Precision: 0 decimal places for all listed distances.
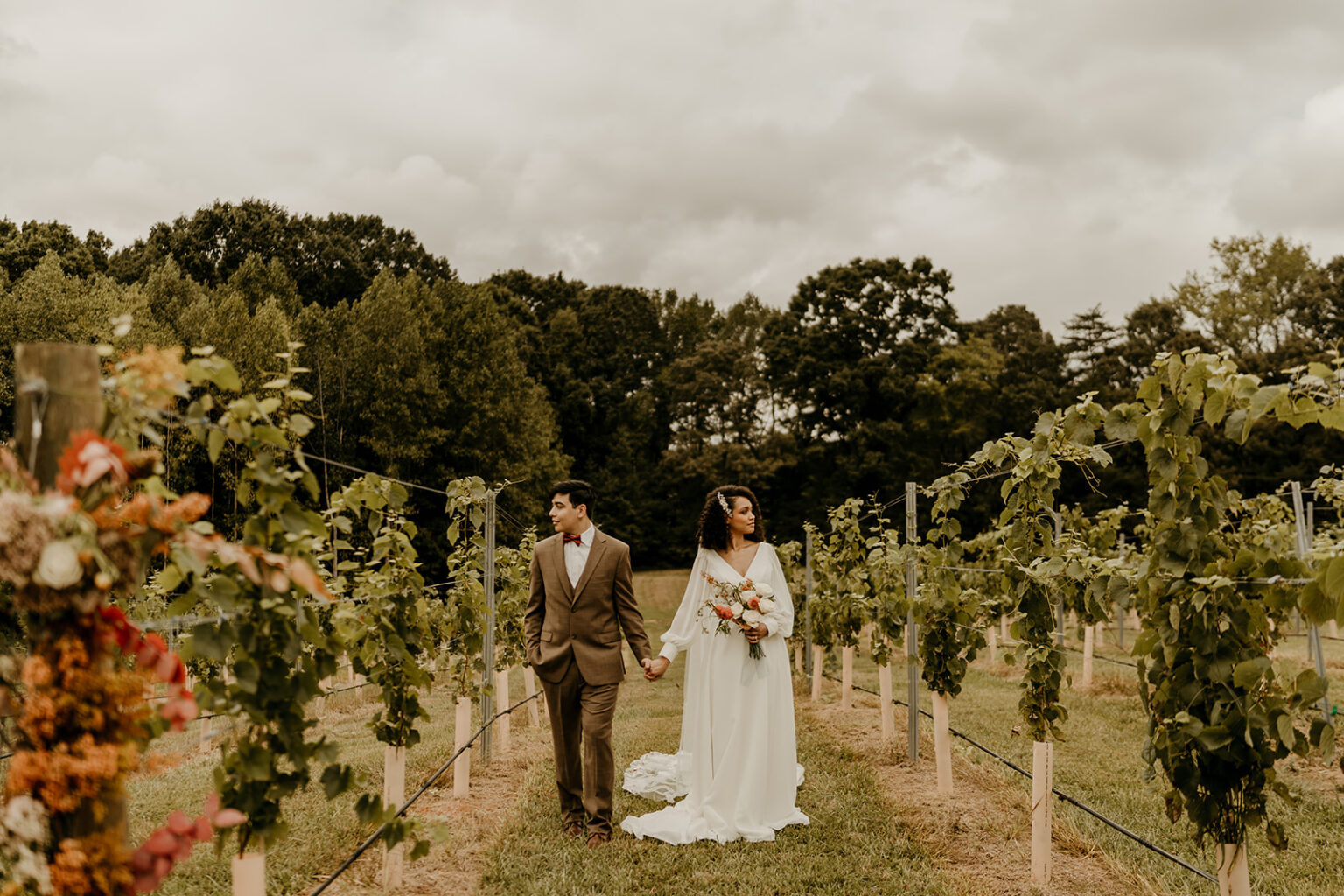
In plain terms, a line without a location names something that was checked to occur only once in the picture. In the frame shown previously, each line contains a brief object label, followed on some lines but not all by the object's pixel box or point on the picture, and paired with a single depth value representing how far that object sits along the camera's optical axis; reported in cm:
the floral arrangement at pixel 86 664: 185
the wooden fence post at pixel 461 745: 654
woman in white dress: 573
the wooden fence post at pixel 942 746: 647
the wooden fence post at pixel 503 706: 852
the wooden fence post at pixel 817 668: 1163
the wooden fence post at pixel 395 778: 504
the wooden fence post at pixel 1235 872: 342
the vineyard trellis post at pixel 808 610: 1191
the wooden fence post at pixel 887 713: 824
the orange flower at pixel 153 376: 203
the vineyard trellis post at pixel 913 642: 720
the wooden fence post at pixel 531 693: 1022
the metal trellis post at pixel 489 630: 728
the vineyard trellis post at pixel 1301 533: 740
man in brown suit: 547
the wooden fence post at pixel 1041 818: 475
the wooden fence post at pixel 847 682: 1043
